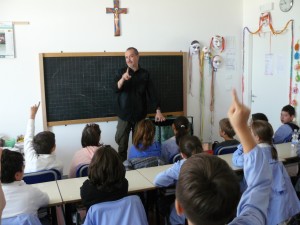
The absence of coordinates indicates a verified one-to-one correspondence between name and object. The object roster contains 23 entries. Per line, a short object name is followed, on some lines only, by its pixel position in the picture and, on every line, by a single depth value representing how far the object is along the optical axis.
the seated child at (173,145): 3.33
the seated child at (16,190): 1.88
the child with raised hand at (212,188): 0.87
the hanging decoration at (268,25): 4.71
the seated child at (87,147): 2.96
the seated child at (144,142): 3.09
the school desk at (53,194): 2.16
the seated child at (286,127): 3.89
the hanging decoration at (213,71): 5.45
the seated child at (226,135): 3.35
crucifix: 4.64
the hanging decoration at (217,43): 5.41
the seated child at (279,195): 2.43
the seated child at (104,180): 1.90
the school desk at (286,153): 3.09
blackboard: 4.43
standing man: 4.28
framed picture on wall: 4.12
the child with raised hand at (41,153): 2.72
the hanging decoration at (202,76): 5.36
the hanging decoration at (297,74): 4.62
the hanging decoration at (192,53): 5.23
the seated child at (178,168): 2.40
